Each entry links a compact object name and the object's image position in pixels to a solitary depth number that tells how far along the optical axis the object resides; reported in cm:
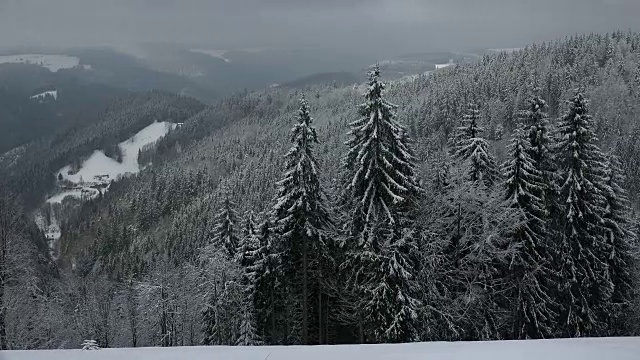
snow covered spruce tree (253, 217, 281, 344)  2589
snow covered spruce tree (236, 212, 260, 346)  2706
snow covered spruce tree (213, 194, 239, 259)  3123
